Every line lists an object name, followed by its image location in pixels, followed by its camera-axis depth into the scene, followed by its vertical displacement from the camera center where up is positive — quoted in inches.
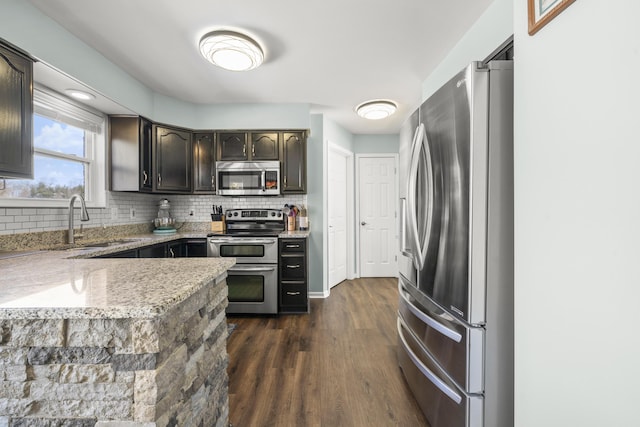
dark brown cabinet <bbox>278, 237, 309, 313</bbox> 122.6 -29.2
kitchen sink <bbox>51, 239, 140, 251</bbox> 82.2 -10.8
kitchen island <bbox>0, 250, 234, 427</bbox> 27.4 -15.1
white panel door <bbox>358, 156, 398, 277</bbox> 185.2 +2.0
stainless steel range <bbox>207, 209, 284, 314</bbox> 119.7 -25.5
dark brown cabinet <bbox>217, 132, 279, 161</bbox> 133.4 +31.6
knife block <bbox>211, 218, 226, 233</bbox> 136.9 -7.2
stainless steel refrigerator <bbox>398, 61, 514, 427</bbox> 45.1 -6.4
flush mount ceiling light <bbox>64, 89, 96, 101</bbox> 90.2 +39.8
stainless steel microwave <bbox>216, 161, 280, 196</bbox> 132.0 +16.3
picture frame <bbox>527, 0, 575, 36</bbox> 33.2 +25.8
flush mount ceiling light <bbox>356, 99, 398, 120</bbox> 127.1 +49.0
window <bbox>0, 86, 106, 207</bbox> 84.6 +19.9
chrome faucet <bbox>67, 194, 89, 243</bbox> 80.7 -1.7
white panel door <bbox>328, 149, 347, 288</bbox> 162.2 -3.1
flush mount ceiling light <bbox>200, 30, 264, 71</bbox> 77.9 +48.2
